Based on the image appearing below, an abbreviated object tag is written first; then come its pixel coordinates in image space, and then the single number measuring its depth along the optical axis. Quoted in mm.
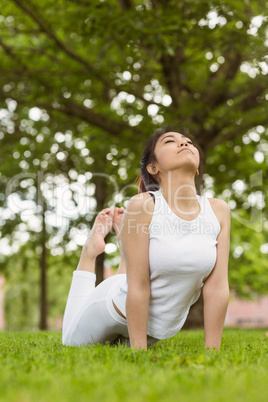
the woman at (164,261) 3832
